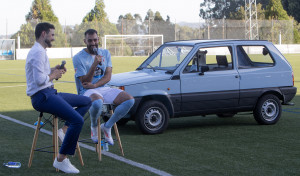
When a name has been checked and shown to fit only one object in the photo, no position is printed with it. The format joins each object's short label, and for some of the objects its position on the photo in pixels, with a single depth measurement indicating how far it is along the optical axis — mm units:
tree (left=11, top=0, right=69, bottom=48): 54588
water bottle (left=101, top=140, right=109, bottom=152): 7539
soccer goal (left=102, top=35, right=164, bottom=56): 58938
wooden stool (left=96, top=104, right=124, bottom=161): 6957
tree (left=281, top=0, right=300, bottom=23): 81938
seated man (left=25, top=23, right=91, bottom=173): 6121
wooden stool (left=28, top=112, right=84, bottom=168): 6436
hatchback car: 9011
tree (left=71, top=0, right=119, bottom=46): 58000
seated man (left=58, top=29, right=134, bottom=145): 7234
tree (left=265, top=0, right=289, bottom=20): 68812
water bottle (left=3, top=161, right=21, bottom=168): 6512
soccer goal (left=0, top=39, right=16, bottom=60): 52312
